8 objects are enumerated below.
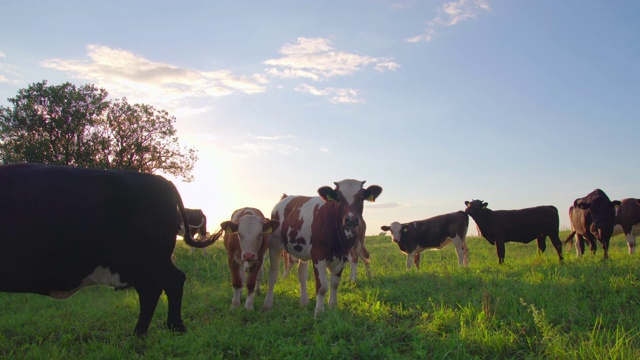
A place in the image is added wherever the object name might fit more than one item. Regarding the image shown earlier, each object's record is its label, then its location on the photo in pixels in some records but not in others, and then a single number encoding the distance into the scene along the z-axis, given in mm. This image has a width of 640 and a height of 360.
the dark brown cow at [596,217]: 13836
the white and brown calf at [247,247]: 9250
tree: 27859
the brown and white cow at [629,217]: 16203
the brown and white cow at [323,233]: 8477
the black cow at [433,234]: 17500
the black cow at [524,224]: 15172
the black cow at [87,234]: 6352
